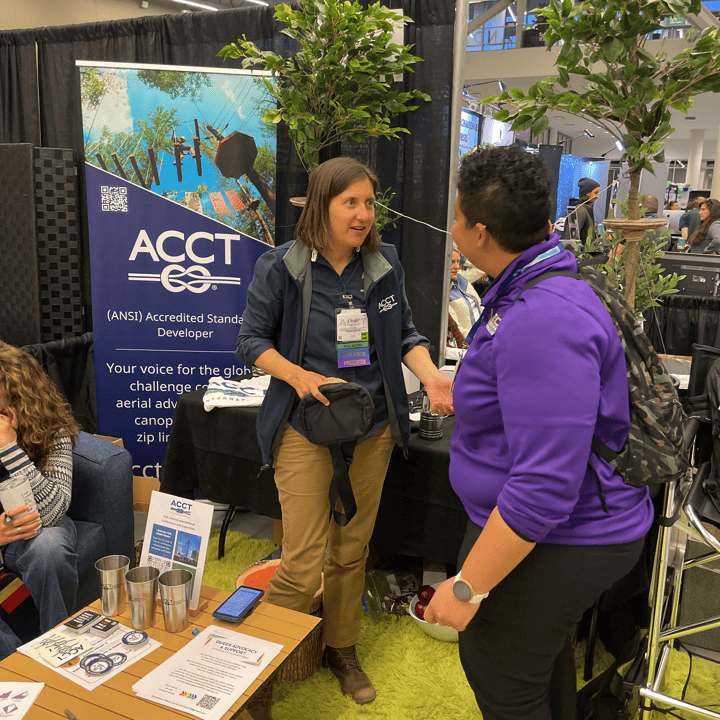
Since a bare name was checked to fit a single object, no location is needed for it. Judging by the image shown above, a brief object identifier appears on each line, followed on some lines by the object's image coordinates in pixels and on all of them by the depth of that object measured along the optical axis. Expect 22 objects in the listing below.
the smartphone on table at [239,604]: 1.53
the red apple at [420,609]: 2.25
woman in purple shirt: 0.93
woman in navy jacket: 1.69
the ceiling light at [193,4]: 7.73
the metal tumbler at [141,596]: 1.48
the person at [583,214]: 5.03
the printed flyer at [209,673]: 1.27
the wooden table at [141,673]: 1.25
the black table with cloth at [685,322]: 4.70
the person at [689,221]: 8.07
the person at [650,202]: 3.94
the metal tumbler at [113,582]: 1.53
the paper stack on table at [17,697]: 1.23
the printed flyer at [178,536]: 1.54
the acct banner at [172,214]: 2.91
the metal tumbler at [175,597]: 1.48
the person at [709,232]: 6.32
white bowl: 2.21
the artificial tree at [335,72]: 2.41
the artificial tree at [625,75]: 1.79
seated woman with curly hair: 1.85
